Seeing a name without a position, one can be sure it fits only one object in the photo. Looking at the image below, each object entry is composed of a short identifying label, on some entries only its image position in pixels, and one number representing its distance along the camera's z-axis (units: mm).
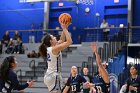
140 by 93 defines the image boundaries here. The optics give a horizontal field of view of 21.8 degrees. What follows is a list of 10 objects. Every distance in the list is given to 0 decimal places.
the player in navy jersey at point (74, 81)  10888
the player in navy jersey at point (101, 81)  6171
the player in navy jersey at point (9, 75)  6195
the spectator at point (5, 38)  21625
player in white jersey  5762
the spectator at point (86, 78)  11102
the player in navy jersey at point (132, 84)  10219
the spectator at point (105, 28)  19906
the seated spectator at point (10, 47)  20500
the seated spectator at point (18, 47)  20234
